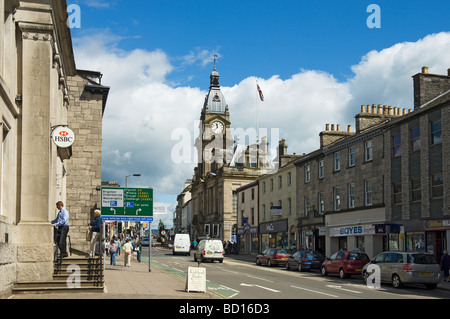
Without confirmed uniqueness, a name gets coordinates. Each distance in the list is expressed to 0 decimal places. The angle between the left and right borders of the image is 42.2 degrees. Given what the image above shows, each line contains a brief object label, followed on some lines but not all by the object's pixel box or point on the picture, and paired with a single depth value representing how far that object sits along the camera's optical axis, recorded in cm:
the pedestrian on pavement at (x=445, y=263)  2870
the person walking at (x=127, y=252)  3359
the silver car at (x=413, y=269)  2456
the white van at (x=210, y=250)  4669
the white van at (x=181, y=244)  6084
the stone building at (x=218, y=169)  8994
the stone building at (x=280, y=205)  5375
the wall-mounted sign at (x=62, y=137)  1870
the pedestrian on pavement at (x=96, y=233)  2192
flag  6745
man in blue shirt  1738
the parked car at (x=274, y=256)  4262
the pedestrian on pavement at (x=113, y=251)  3568
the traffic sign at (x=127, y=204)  2648
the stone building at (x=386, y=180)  3209
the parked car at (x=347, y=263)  3064
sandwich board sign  1942
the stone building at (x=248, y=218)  6737
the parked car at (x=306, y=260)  3712
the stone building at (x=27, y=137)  1611
